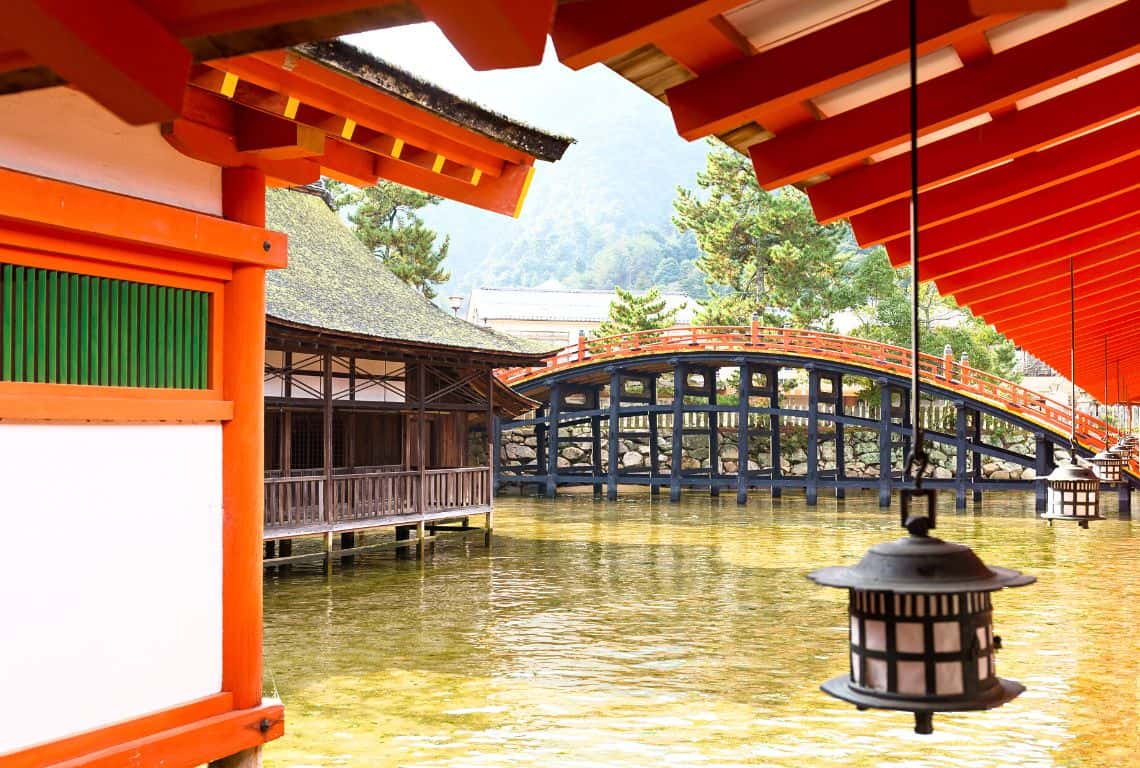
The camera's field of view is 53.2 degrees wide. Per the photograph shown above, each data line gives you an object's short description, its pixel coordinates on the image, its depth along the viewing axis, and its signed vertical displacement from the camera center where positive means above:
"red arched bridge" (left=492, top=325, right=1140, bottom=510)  26.64 +0.26
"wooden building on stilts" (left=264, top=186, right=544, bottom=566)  15.77 +0.66
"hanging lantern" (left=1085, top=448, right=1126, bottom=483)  10.88 -0.37
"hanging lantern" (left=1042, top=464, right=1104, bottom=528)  8.09 -0.46
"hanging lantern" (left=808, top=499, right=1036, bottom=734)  2.87 -0.50
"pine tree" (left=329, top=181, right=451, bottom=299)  38.51 +6.86
